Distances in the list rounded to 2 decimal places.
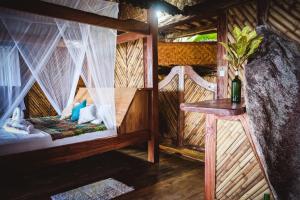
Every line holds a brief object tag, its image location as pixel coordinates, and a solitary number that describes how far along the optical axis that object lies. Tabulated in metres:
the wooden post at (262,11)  3.71
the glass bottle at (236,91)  2.61
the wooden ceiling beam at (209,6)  4.12
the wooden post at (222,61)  4.29
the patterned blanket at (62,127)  3.70
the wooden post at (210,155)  2.46
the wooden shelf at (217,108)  1.95
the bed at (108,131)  3.15
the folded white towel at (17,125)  3.60
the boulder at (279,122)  1.95
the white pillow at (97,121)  4.44
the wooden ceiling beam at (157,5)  3.31
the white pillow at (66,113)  5.08
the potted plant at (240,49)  2.33
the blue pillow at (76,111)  4.92
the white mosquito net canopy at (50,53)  3.13
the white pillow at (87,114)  4.59
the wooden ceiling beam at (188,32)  6.24
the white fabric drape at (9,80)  3.01
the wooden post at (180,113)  5.06
